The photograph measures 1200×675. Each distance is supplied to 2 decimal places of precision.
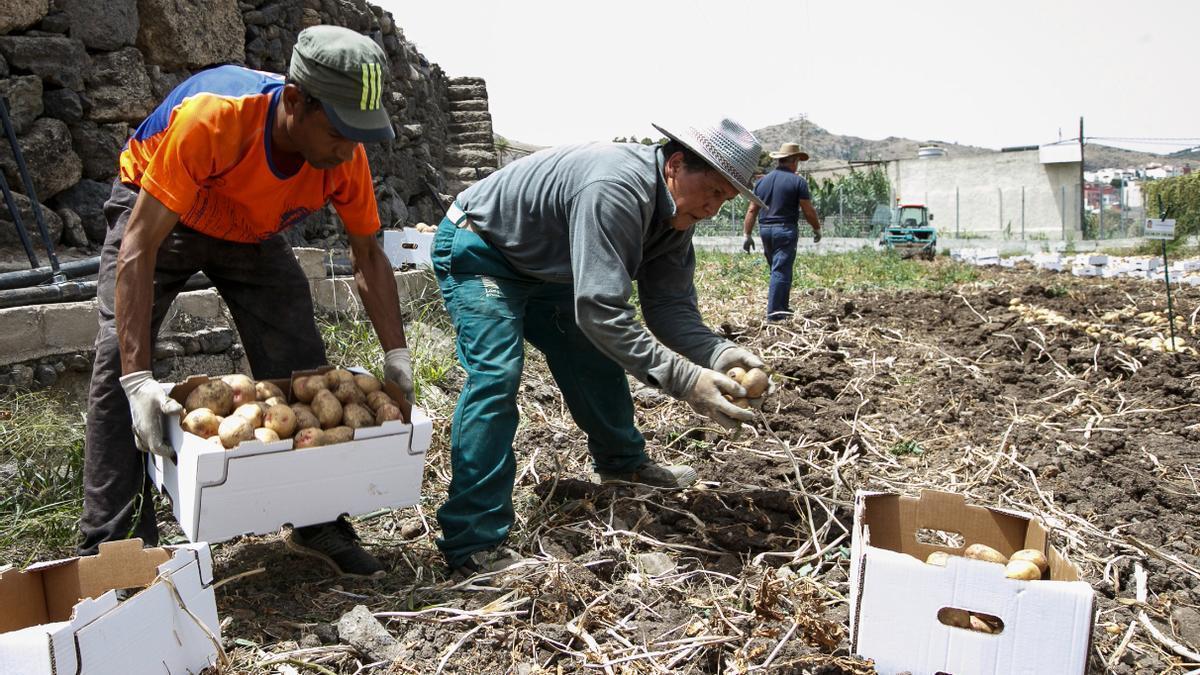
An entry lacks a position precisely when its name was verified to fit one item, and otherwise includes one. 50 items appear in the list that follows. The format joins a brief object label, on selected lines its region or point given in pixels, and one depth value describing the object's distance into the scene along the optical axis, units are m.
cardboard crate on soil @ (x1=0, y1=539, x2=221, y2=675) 1.79
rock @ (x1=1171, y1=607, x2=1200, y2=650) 2.58
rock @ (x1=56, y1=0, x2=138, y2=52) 5.07
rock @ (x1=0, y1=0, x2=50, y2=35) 4.72
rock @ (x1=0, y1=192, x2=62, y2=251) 4.69
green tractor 19.20
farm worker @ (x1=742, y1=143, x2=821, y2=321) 7.88
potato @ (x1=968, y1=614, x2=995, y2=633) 2.16
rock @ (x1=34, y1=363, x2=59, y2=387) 3.74
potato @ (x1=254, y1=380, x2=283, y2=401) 2.87
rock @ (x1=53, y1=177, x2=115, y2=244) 5.09
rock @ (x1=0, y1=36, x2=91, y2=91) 4.78
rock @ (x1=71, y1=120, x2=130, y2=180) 5.15
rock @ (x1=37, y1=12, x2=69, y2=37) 4.96
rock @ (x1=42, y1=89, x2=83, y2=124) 4.99
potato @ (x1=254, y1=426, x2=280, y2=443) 2.56
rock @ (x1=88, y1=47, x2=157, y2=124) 5.21
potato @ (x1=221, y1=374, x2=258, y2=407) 2.79
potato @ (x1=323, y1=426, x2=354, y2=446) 2.65
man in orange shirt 2.53
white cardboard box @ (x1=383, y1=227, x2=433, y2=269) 6.42
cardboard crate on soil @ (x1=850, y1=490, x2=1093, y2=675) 1.97
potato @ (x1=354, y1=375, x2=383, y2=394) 2.97
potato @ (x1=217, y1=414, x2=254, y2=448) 2.53
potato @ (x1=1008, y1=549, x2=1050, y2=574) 2.40
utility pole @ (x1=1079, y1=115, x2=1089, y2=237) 30.60
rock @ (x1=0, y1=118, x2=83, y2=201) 4.78
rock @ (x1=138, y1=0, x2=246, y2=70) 5.61
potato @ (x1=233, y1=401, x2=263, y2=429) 2.66
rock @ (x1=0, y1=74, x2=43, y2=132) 4.71
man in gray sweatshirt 2.80
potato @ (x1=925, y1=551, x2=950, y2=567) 2.36
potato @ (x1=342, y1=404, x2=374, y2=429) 2.79
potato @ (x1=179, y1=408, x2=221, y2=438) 2.56
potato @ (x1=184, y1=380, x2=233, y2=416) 2.68
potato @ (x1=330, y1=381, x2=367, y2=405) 2.89
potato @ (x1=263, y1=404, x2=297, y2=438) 2.68
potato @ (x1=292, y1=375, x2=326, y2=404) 2.91
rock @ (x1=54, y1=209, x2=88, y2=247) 5.00
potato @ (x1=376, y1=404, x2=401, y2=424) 2.80
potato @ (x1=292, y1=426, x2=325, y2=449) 2.65
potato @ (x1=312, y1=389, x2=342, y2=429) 2.79
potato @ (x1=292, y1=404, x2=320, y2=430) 2.73
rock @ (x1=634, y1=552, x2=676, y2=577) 3.02
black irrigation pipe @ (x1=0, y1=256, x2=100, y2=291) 3.89
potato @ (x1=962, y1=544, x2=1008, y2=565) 2.48
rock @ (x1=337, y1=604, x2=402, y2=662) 2.46
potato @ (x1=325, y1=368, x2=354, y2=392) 2.95
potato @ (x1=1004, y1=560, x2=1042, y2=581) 2.29
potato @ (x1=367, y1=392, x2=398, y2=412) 2.89
